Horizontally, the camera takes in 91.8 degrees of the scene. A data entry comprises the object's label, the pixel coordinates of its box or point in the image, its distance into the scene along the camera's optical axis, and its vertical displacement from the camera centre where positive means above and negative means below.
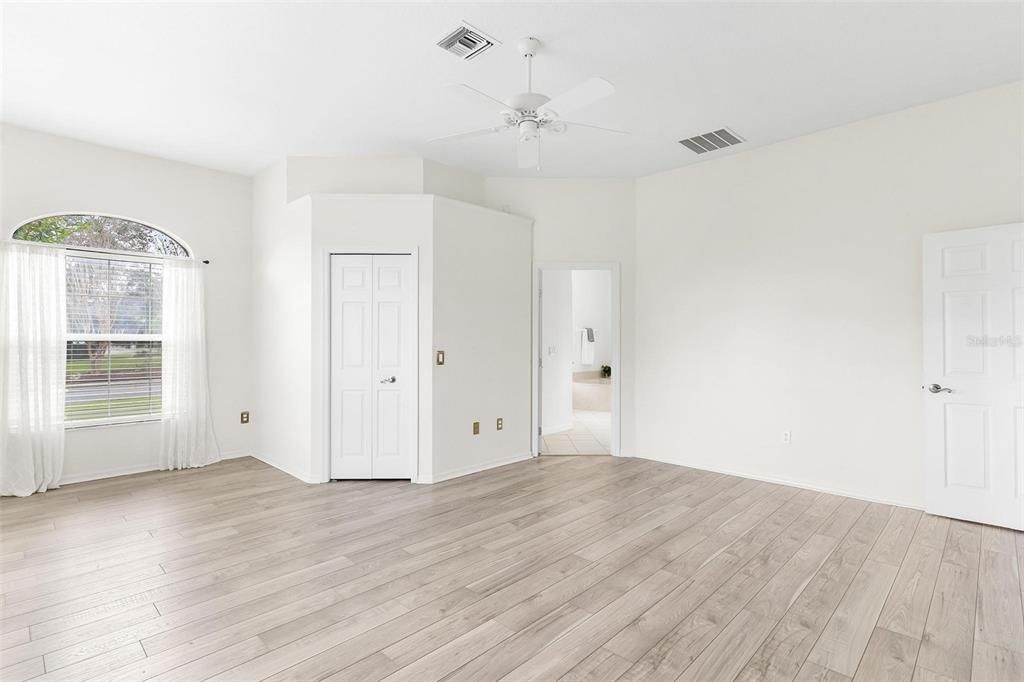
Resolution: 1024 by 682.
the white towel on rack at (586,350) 9.70 -0.24
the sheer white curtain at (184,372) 5.04 -0.32
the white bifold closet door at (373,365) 4.66 -0.24
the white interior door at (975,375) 3.43 -0.29
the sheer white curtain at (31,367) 4.18 -0.22
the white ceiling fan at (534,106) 2.66 +1.33
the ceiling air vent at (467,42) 2.92 +1.80
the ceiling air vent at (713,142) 4.42 +1.79
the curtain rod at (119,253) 4.37 +0.85
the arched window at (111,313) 4.59 +0.27
